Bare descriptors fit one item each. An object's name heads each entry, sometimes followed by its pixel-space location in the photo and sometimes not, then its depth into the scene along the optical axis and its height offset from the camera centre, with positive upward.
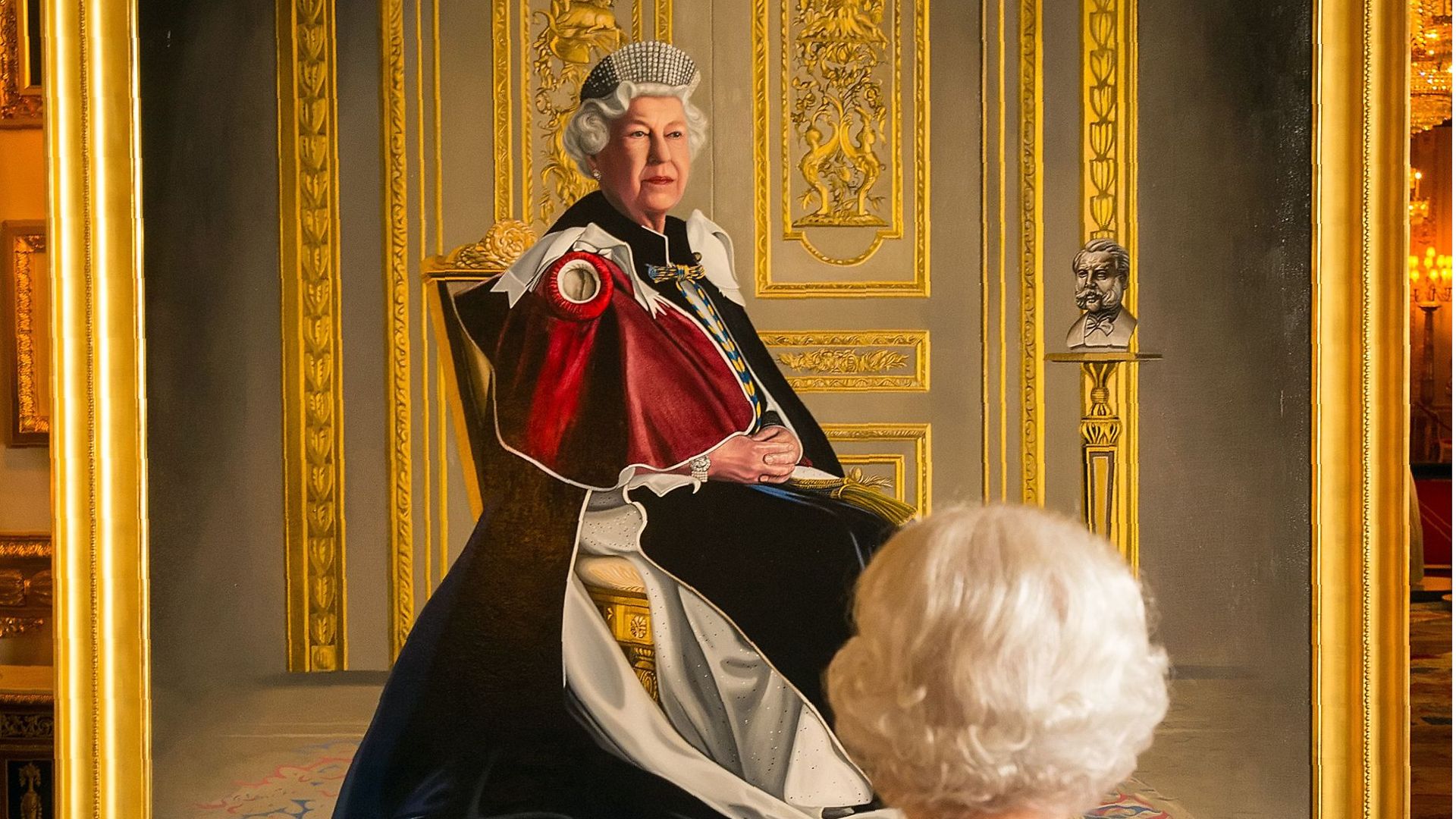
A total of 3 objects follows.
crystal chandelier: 2.97 +0.82
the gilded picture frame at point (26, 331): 3.28 +0.17
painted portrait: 2.55 +0.07
